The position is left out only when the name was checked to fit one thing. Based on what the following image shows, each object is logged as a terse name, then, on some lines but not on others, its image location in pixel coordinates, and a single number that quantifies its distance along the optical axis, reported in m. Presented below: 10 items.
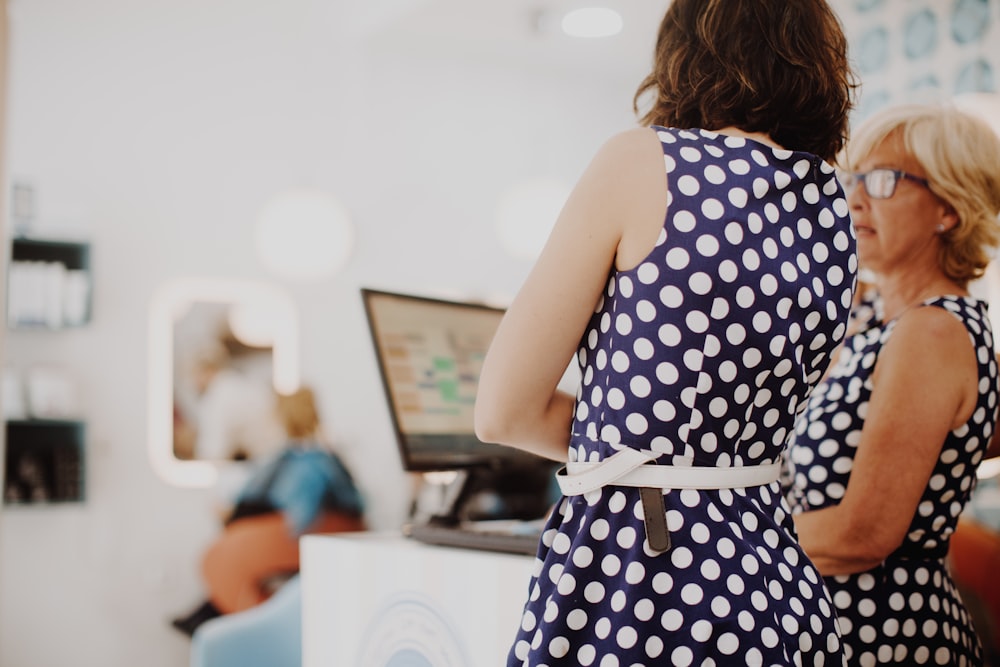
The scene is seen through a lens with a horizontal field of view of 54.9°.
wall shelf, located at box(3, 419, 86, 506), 4.31
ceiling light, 4.77
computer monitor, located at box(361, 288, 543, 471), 1.79
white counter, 1.42
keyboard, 1.45
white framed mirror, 4.78
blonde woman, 1.29
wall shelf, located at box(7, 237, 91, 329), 4.30
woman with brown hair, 0.92
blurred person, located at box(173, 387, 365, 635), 4.38
